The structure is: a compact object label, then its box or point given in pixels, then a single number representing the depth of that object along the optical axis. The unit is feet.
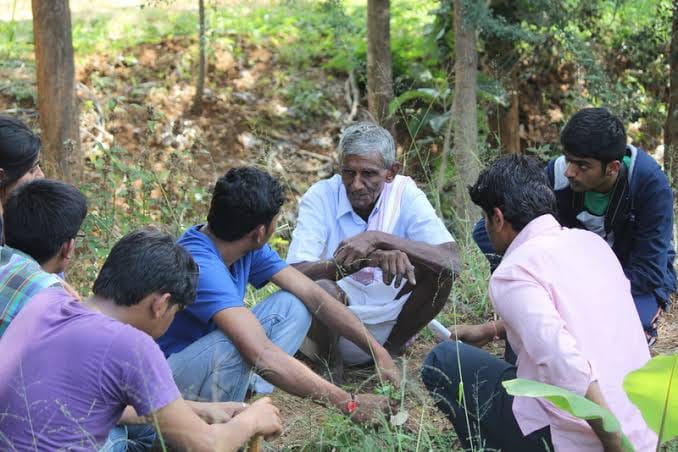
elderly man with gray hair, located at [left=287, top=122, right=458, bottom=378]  13.56
